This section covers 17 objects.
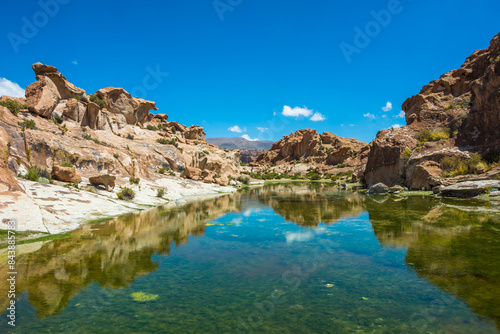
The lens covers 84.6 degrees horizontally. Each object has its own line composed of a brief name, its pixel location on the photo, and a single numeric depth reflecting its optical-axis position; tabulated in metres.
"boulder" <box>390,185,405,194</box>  26.75
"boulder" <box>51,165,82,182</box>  17.20
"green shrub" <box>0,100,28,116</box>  21.39
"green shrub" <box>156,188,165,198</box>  23.65
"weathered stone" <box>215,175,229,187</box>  38.78
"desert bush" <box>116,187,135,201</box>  18.70
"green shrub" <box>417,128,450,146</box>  27.39
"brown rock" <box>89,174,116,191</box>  18.47
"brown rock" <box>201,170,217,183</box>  36.61
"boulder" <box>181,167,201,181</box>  36.25
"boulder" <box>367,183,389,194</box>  28.14
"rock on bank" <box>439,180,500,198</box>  18.36
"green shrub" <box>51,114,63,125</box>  28.59
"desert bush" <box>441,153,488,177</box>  20.81
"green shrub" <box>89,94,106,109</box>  39.84
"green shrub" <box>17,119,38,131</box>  18.48
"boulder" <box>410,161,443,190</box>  23.99
